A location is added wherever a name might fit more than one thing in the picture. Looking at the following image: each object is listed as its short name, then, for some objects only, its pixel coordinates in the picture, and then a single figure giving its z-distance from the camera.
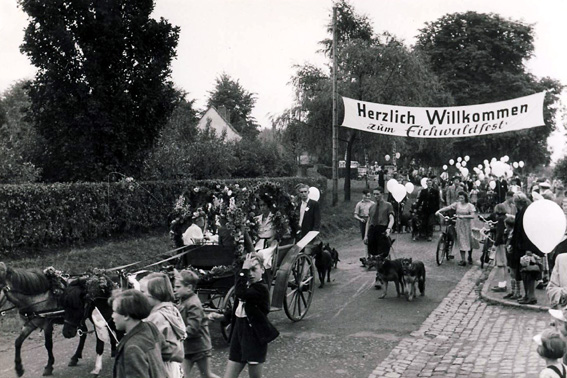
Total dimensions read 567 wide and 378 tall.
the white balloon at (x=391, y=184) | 17.26
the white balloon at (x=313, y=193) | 13.37
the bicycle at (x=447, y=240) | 15.71
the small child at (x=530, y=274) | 10.09
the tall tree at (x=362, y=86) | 29.12
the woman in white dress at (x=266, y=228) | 9.48
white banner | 13.80
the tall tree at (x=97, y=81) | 18.12
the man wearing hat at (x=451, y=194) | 23.12
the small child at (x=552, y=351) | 4.30
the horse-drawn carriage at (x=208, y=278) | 7.29
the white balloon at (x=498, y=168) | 24.75
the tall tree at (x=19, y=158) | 17.02
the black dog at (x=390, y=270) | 11.40
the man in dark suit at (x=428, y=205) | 19.95
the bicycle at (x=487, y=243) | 14.16
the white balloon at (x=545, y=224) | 6.98
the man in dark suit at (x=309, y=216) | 11.89
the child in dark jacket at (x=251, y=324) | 5.80
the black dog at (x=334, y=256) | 14.47
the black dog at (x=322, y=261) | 12.88
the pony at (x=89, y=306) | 7.19
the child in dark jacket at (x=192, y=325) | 5.70
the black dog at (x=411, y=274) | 11.43
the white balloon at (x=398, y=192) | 17.11
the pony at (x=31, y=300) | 7.30
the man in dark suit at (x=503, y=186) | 27.84
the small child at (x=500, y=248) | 12.12
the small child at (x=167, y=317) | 4.81
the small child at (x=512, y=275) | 10.93
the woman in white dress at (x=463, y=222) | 15.44
